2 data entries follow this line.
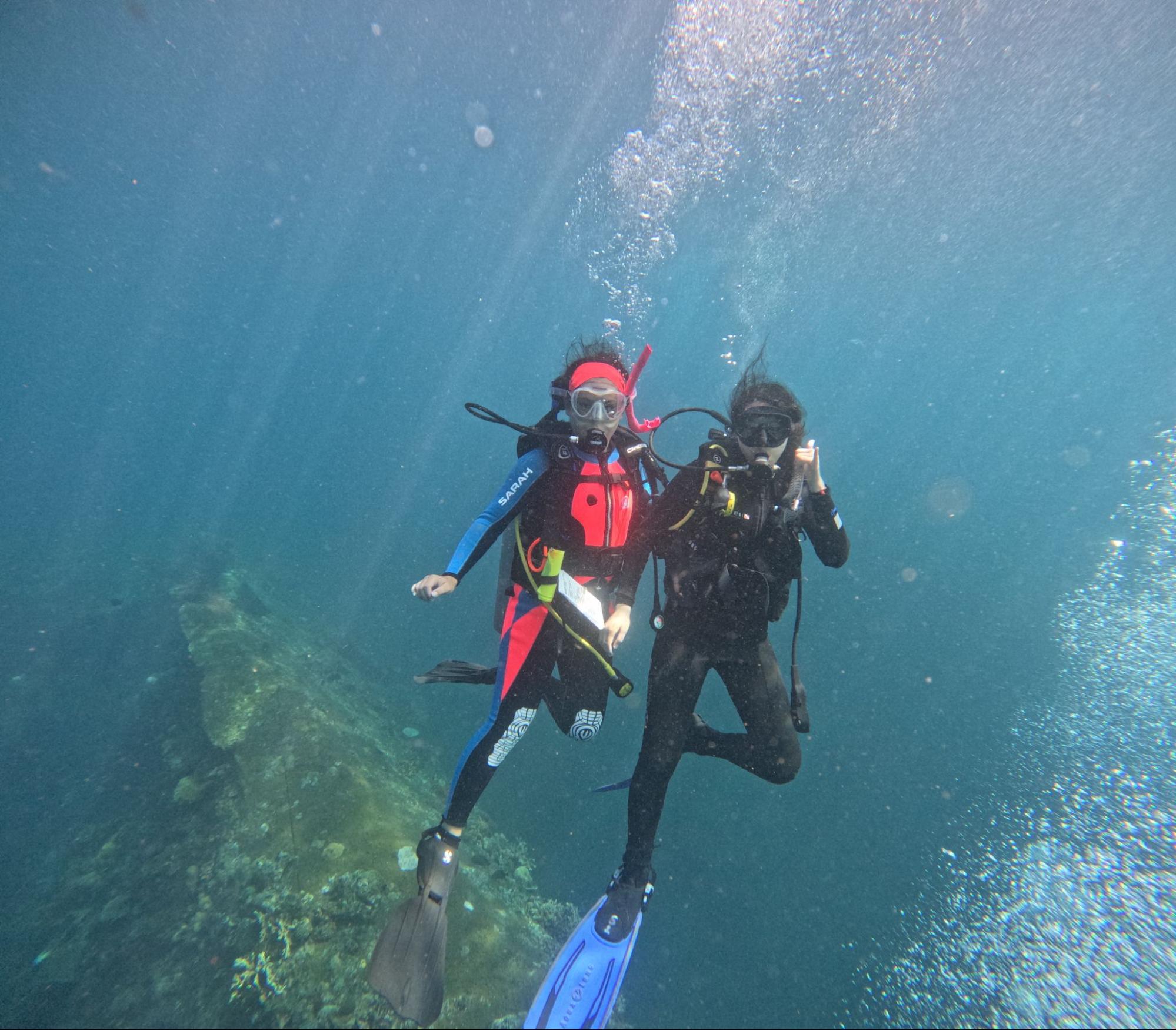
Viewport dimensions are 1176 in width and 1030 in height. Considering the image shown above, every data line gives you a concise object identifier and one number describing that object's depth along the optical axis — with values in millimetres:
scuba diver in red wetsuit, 3006
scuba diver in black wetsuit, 3029
